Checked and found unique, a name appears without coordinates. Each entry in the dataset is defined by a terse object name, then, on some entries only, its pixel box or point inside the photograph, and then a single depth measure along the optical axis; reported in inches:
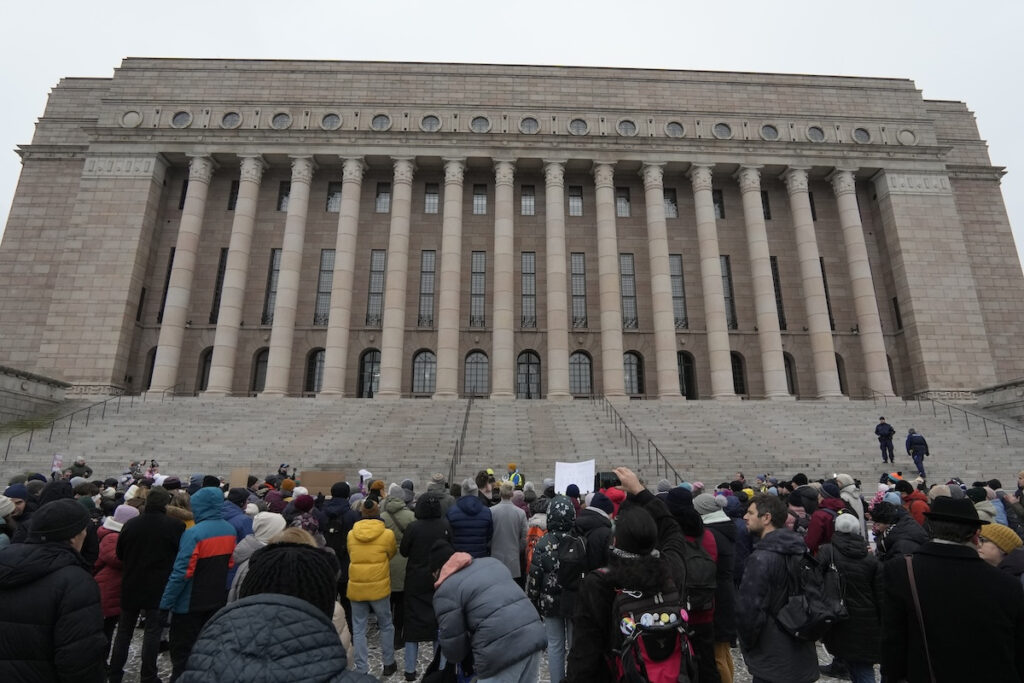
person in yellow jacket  256.1
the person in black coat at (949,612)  129.2
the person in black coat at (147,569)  231.3
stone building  1259.8
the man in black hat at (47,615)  136.3
